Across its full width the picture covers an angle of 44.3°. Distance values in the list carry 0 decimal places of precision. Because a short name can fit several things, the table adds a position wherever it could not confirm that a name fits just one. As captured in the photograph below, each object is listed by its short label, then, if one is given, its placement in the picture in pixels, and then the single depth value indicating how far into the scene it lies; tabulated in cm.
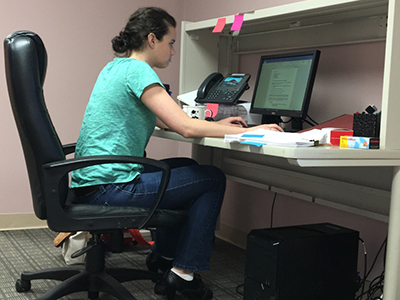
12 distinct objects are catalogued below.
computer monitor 194
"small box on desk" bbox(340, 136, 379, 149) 149
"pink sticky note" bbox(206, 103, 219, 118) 207
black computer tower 163
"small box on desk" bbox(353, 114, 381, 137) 153
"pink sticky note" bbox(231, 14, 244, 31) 204
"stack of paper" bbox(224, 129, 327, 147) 138
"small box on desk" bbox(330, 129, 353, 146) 154
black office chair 150
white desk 140
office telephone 212
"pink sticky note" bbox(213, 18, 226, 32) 216
